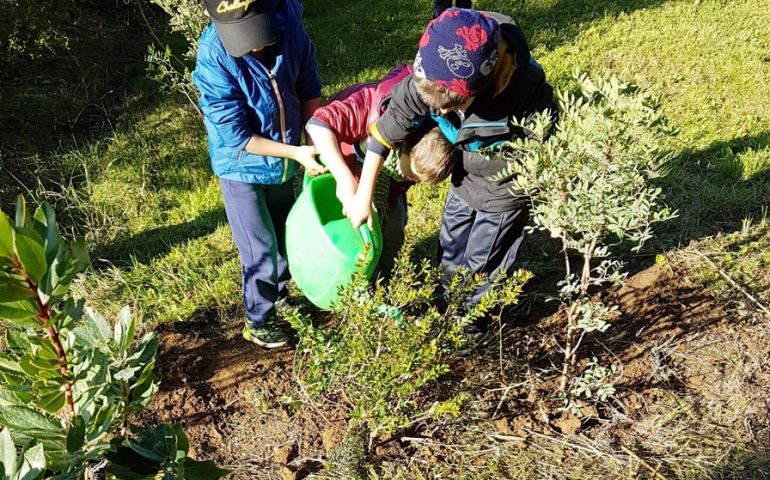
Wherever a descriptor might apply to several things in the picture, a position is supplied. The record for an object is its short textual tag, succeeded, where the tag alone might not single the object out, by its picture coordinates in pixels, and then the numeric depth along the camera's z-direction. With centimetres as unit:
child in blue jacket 212
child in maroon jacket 225
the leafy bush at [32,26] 424
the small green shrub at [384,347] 199
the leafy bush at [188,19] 328
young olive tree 173
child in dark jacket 188
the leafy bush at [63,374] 89
